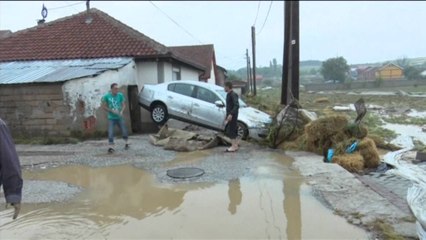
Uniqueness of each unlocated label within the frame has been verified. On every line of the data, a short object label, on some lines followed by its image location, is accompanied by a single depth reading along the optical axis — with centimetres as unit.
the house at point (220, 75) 4616
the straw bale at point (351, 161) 858
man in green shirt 1001
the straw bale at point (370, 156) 902
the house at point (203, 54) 3644
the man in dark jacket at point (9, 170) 323
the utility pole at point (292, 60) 1270
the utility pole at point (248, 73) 5178
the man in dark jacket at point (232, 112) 973
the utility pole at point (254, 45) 3775
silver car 1178
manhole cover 748
